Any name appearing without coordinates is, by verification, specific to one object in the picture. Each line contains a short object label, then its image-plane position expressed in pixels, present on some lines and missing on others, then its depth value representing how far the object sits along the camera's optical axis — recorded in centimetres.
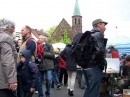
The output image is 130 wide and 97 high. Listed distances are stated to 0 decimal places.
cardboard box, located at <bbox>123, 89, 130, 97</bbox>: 265
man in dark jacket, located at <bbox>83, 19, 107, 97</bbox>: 232
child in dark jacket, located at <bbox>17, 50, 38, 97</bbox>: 241
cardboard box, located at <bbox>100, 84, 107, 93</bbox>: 352
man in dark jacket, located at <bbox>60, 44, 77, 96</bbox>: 388
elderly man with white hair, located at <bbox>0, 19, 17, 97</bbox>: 177
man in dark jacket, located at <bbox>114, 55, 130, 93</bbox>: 301
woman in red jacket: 509
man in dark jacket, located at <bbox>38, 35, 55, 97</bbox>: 333
